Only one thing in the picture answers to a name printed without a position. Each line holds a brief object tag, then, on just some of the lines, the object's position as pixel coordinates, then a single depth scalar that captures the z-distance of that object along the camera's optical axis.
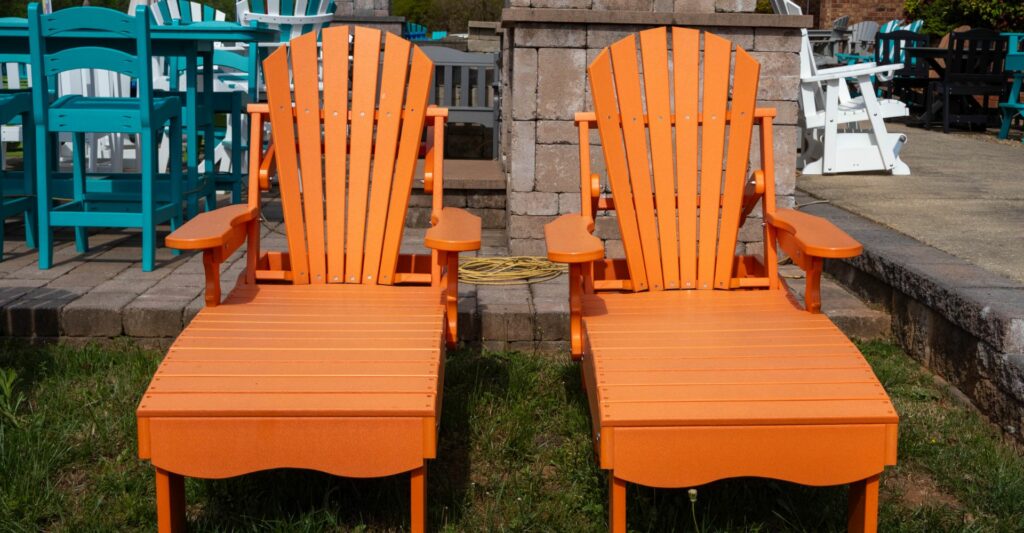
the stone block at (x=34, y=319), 3.90
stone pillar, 4.92
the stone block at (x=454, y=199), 5.75
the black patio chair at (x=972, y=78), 10.38
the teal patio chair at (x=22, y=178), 4.55
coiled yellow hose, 4.48
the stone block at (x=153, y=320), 3.92
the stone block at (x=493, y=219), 5.80
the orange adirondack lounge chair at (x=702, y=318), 2.31
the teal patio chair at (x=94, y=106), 4.39
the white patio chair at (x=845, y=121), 7.26
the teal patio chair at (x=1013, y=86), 9.35
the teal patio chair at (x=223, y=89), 5.68
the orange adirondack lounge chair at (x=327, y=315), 2.32
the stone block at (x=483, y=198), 5.77
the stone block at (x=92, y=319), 3.91
